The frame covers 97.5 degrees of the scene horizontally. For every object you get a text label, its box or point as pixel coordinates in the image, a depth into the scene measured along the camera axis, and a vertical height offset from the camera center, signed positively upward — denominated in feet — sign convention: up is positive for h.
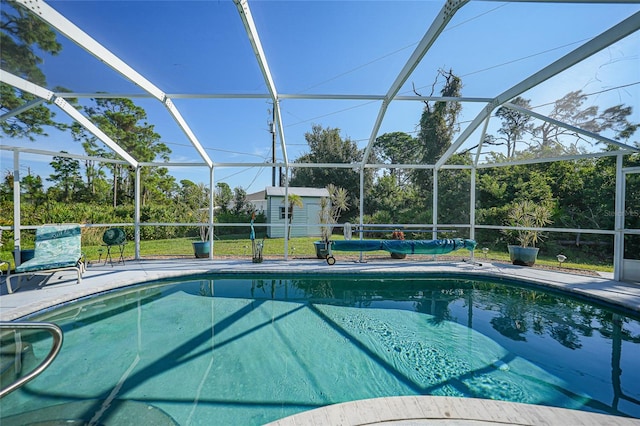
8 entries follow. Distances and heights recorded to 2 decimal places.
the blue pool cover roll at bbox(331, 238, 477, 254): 21.42 -2.68
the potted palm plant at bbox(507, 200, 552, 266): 22.91 -1.54
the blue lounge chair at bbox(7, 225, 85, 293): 15.17 -2.92
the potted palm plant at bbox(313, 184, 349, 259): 25.13 -0.27
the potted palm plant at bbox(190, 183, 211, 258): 25.55 -0.55
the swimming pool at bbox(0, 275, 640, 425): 8.04 -5.40
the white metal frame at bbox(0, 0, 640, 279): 11.43 +6.85
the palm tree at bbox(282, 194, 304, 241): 41.70 +1.06
